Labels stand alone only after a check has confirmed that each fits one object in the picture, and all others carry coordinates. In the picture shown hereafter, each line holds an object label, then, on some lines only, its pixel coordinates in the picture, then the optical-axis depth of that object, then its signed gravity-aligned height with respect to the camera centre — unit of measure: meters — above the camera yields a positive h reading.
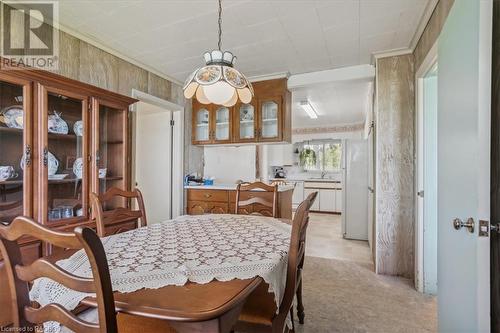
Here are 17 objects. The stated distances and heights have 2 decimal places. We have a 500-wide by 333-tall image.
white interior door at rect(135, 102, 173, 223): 3.54 +0.07
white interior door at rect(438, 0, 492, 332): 0.97 +0.02
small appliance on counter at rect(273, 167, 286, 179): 7.32 -0.17
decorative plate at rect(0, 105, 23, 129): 1.74 +0.34
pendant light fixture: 1.58 +0.54
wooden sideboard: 3.22 -0.47
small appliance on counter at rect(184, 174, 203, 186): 3.64 -0.20
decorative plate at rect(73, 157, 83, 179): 2.10 -0.01
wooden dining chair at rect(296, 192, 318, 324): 1.82 -1.01
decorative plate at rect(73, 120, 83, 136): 2.09 +0.31
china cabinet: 1.70 +0.14
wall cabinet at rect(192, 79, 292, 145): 3.36 +0.65
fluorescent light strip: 4.64 +1.11
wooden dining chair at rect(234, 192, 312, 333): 1.12 -0.66
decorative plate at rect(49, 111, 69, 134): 1.94 +0.32
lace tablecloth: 0.88 -0.39
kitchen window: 7.18 +0.28
